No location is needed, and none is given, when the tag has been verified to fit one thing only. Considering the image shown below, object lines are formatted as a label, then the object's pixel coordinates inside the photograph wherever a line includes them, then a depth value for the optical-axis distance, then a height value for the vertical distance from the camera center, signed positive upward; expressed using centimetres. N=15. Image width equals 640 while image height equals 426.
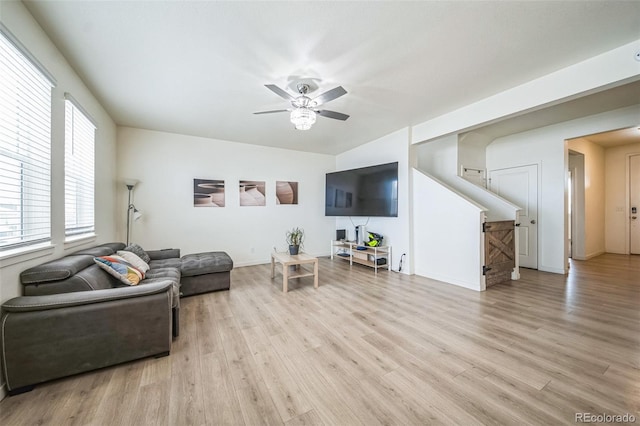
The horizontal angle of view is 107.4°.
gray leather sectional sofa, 154 -79
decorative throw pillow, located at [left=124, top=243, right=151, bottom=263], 326 -53
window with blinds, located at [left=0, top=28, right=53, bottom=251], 162 +50
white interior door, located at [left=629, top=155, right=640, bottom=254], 561 +27
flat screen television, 439 +47
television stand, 466 -86
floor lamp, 404 +6
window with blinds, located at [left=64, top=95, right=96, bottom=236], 251 +51
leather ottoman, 333 -87
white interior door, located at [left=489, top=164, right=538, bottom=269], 476 +23
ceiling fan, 254 +123
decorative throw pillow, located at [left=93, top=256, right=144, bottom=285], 232 -56
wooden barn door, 360 -59
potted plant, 400 -54
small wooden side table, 346 -71
